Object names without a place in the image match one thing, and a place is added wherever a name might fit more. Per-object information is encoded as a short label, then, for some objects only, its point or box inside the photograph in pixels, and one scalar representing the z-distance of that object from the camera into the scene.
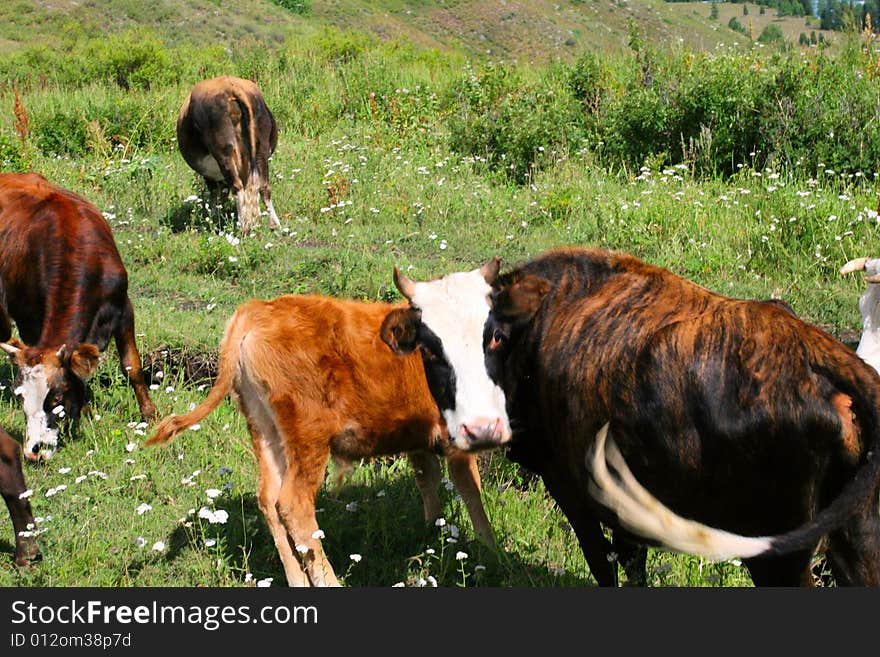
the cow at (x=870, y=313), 5.18
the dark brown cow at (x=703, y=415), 3.54
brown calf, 5.05
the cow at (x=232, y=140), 11.61
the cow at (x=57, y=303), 6.71
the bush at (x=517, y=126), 12.75
